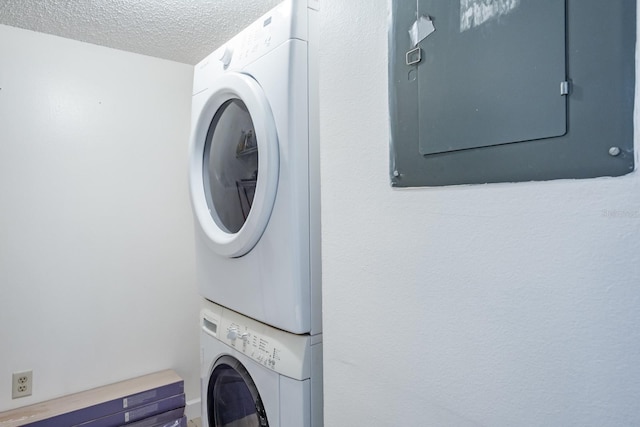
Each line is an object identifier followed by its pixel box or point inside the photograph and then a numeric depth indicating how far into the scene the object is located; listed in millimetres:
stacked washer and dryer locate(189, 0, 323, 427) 1023
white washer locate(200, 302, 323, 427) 1027
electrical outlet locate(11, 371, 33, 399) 1786
